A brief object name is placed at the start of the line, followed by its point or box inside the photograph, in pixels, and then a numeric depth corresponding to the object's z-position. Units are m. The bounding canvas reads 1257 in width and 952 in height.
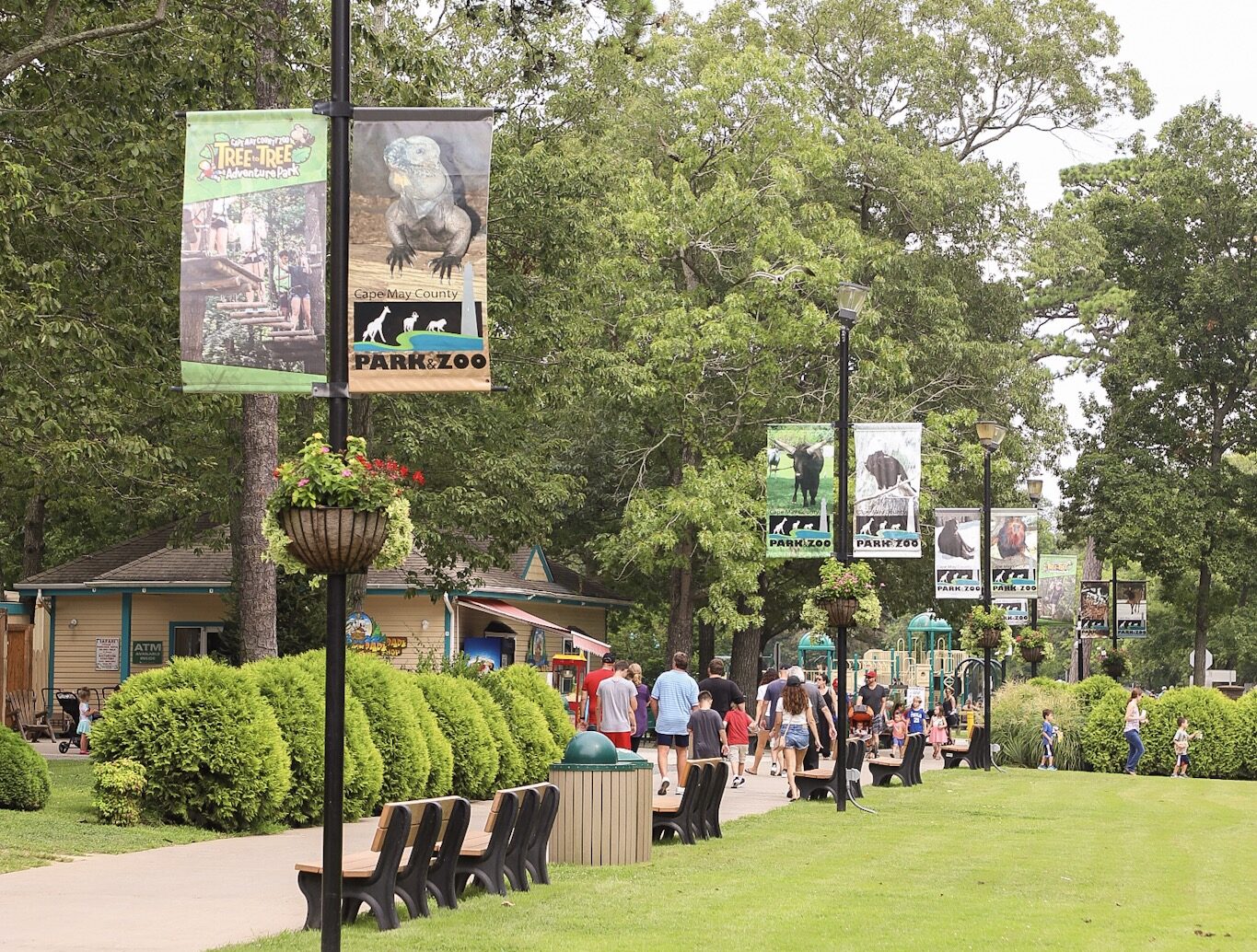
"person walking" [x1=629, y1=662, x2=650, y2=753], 31.11
